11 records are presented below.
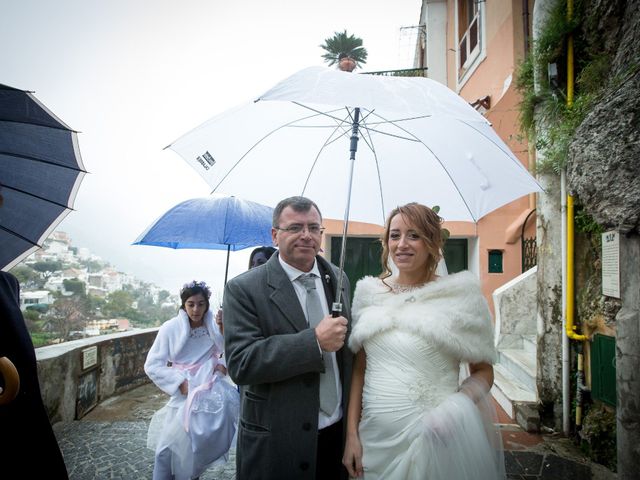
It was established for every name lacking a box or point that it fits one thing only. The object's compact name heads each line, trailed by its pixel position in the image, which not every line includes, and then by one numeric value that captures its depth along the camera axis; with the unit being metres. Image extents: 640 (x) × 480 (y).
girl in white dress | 2.94
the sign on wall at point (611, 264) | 3.20
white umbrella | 2.29
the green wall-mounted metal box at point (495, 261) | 8.31
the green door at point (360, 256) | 9.57
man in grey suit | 1.69
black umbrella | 1.84
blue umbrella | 3.66
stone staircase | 5.08
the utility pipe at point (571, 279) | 3.93
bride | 1.63
